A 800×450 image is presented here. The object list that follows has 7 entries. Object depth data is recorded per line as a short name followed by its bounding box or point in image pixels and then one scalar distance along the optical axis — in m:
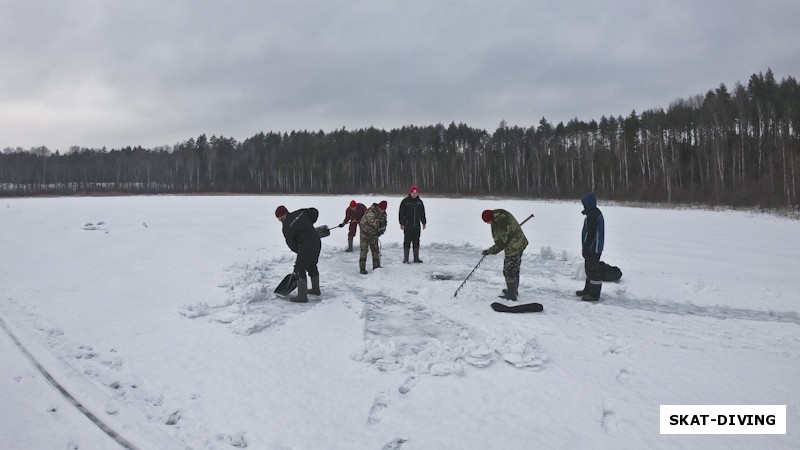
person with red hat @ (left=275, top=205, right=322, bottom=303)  7.24
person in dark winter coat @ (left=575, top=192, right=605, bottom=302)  7.32
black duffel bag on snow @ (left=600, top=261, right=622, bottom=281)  8.84
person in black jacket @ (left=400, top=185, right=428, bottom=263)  10.42
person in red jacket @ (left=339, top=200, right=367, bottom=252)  12.58
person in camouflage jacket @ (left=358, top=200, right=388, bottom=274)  9.84
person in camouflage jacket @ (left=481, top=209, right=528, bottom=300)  7.18
